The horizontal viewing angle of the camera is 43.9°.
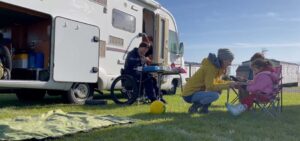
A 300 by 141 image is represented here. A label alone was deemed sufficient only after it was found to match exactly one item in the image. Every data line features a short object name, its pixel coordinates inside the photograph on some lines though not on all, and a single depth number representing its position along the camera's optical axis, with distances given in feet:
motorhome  20.44
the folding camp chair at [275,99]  18.84
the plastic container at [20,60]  22.06
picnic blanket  10.91
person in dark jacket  23.20
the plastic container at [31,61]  21.93
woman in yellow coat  17.87
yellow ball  18.22
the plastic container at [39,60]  21.83
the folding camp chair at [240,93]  21.53
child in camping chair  18.06
